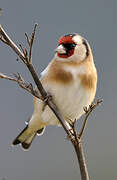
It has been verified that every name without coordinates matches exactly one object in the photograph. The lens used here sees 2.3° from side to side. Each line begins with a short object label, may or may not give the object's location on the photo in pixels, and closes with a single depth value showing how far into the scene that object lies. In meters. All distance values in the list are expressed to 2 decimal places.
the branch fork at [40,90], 2.59
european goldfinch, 2.76
